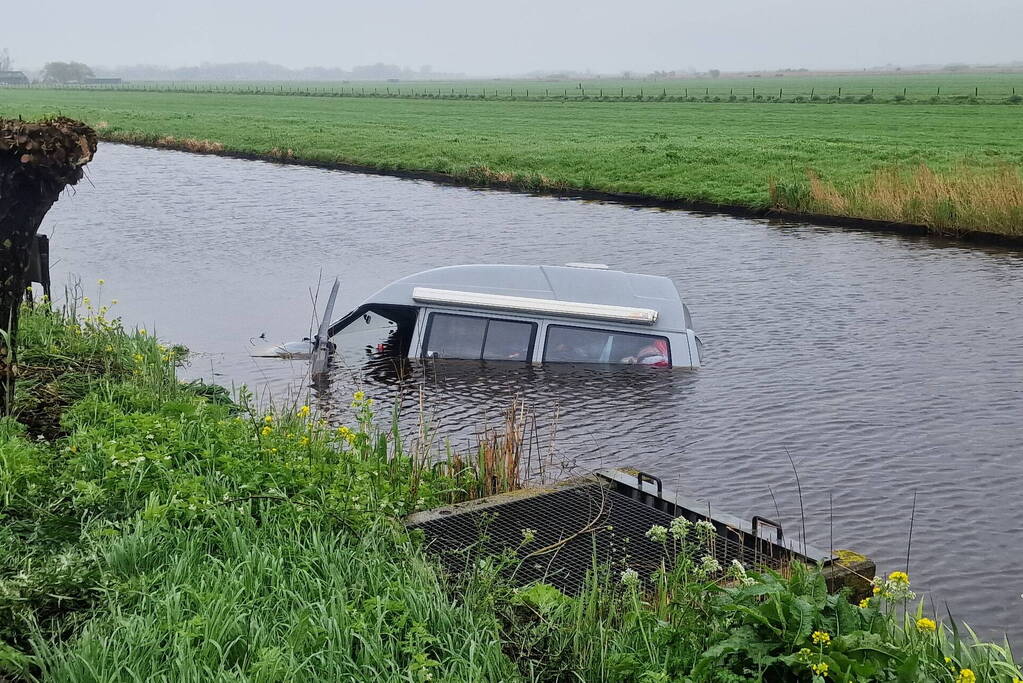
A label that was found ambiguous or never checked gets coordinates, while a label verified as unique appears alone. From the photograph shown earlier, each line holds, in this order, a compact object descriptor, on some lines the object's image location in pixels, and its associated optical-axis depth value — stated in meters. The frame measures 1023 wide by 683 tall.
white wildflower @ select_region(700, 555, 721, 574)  5.78
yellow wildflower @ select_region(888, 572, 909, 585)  5.34
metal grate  7.16
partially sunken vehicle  15.19
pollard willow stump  9.31
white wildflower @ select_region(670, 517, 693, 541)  6.07
